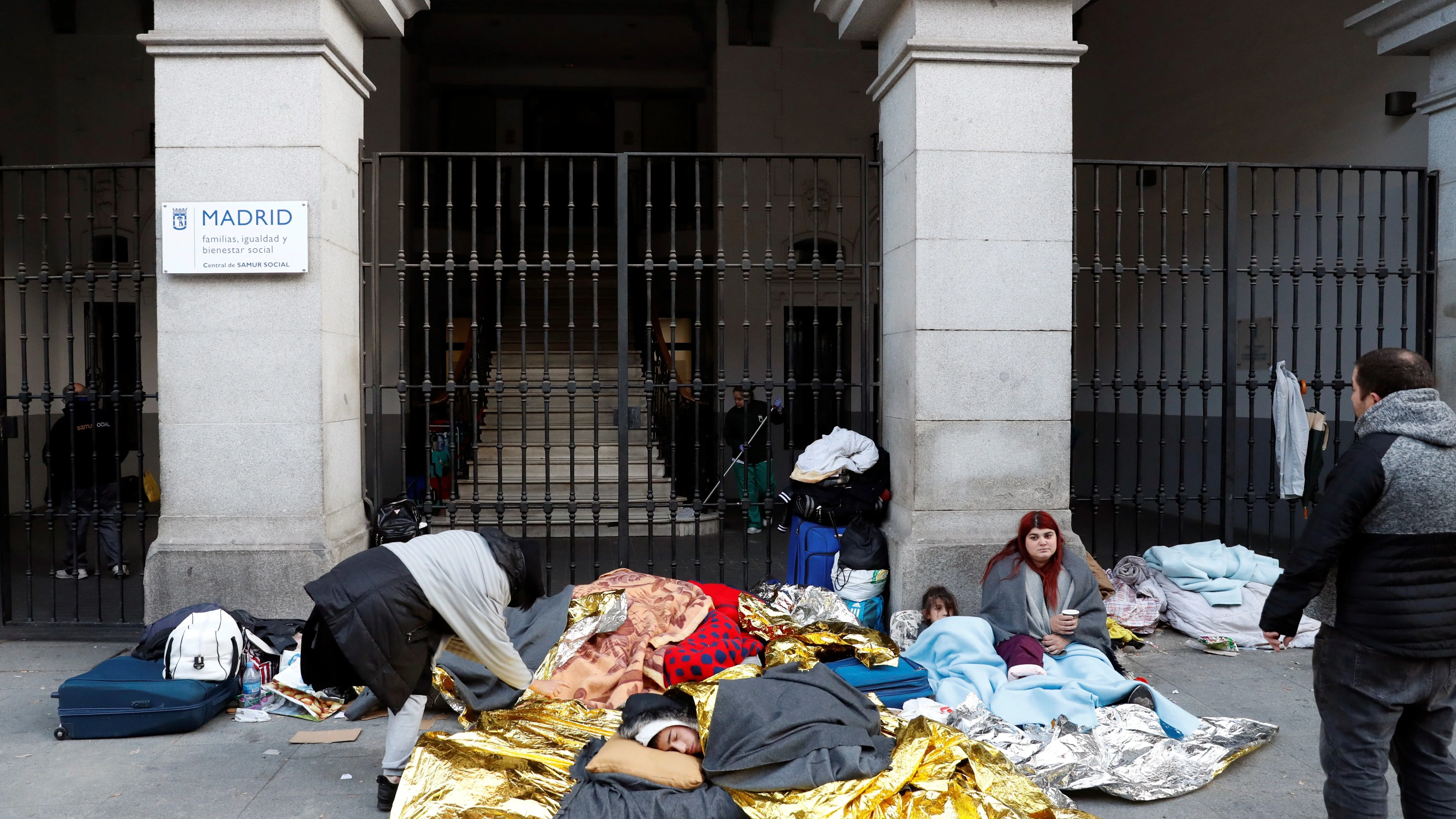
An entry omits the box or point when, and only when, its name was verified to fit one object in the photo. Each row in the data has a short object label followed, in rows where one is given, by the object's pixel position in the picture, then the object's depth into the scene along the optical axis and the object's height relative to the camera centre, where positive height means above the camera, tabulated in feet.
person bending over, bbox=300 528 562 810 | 11.82 -2.96
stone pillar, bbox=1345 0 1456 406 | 22.45 +6.41
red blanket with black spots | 16.52 -4.75
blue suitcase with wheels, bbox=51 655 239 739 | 14.78 -5.02
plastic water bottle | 16.29 -5.25
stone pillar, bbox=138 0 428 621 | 18.72 +1.08
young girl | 18.52 -4.33
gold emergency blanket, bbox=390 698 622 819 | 11.51 -4.97
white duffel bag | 19.90 -4.19
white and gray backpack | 15.39 -4.33
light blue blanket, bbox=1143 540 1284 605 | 20.52 -4.10
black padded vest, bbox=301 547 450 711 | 11.78 -2.95
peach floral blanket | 16.12 -4.64
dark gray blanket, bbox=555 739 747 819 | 11.18 -4.96
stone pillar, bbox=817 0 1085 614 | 19.33 +2.09
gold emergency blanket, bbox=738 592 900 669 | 16.31 -4.55
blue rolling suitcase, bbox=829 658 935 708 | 15.69 -4.94
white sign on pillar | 18.67 +2.83
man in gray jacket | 9.71 -2.21
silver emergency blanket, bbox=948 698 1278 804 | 12.69 -5.16
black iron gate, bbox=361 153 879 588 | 20.68 +1.48
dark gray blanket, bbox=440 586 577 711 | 15.69 -4.68
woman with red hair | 16.83 -3.84
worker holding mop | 36.11 -2.37
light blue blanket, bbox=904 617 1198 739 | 14.60 -4.85
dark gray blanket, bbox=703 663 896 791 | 11.36 -4.35
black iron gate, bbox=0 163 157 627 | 20.08 -0.70
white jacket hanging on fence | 22.53 -1.22
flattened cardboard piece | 14.79 -5.54
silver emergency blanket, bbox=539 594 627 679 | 16.83 -4.41
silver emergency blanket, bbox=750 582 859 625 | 18.72 -4.47
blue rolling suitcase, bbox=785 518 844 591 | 20.54 -3.70
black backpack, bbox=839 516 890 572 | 20.10 -3.49
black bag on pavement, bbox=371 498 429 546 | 18.99 -2.80
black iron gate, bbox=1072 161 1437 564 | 21.88 +2.08
